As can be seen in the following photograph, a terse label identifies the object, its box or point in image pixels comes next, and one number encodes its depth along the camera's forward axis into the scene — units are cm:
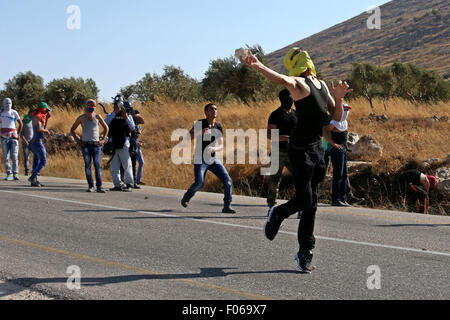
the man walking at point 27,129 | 1747
